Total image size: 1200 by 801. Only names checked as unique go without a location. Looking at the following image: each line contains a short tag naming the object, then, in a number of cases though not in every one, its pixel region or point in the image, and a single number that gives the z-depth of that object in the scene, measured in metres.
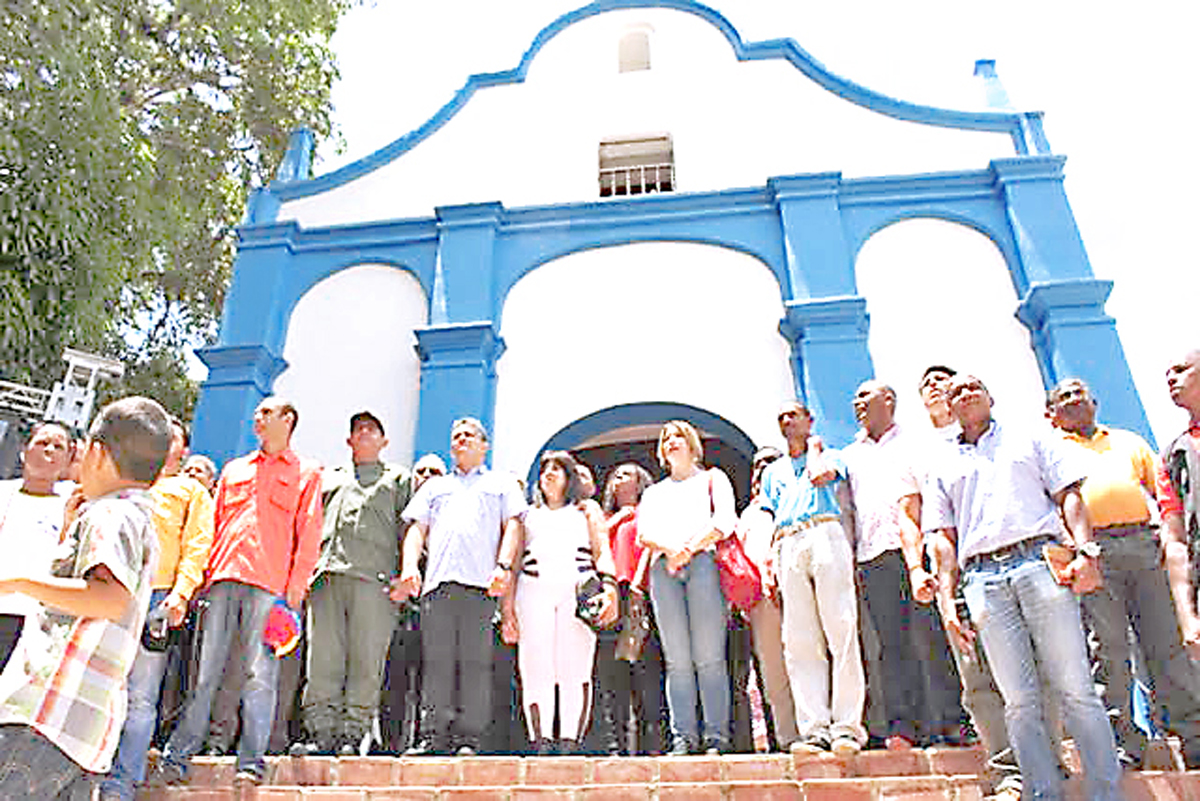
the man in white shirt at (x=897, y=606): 4.57
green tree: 9.85
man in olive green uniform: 4.67
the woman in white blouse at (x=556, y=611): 4.84
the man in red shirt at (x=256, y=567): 4.24
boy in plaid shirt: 2.36
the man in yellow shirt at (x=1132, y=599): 4.20
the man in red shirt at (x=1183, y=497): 3.98
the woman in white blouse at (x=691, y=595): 4.66
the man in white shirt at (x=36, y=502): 4.12
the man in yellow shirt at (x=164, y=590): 3.91
